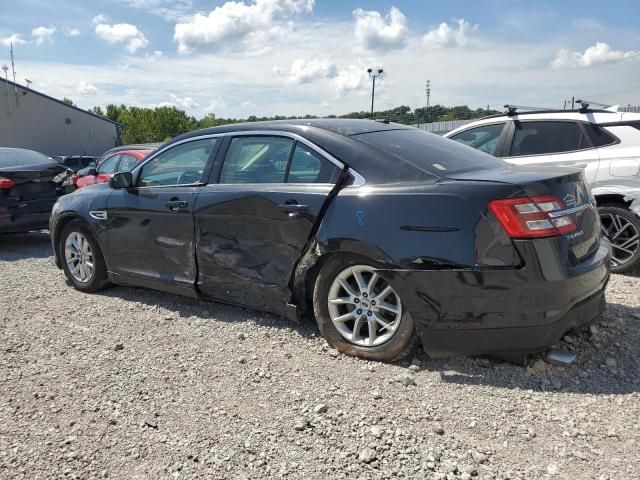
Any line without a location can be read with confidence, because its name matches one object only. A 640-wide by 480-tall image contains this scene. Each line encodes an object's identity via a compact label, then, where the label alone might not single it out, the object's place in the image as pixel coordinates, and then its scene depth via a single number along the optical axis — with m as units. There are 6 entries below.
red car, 9.55
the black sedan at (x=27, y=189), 7.76
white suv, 5.34
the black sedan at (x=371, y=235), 2.96
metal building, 32.97
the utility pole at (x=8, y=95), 32.61
